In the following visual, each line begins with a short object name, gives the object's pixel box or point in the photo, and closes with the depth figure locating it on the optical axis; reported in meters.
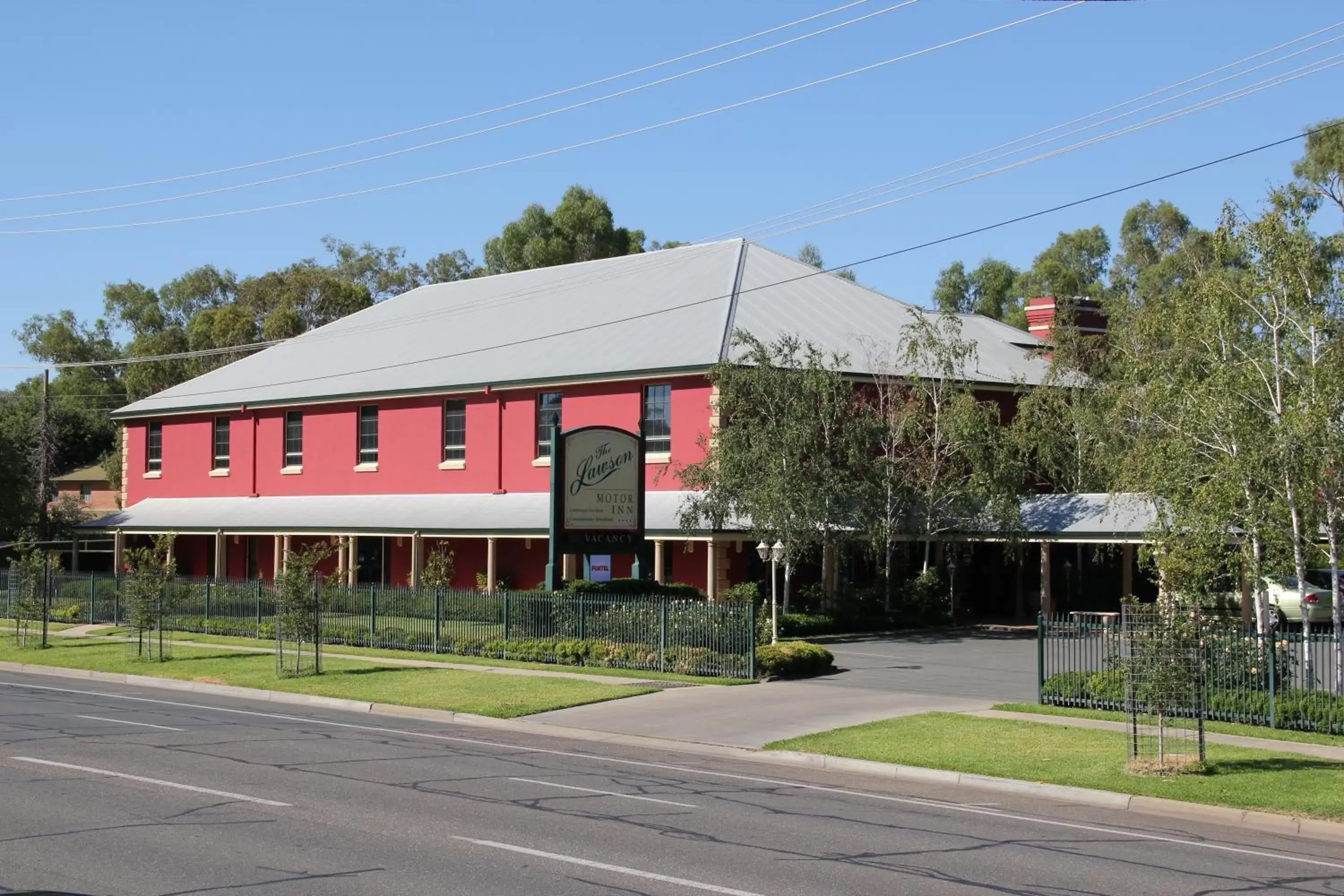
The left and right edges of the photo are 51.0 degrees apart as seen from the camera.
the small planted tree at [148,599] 30.67
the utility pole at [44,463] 59.53
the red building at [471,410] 41.38
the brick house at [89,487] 83.50
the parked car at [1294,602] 37.75
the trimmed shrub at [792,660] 25.98
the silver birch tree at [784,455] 35.03
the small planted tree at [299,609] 26.80
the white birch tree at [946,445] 37.53
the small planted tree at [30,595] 33.69
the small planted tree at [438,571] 41.56
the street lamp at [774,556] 32.72
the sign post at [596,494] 31.09
